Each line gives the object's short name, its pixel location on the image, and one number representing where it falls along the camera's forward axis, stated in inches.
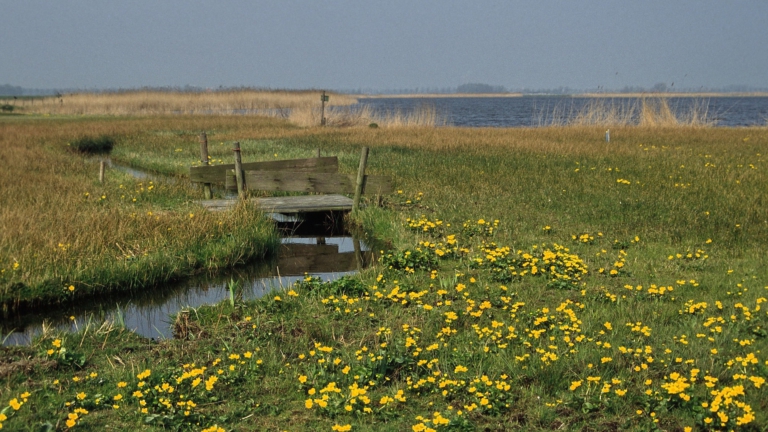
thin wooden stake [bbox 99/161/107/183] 644.1
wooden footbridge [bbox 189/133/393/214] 534.0
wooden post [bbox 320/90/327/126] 1478.6
